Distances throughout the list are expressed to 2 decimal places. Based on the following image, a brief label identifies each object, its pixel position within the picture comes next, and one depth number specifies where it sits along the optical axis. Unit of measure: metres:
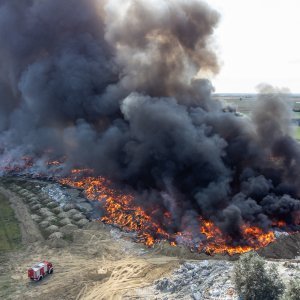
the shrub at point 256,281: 25.72
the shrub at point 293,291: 23.14
